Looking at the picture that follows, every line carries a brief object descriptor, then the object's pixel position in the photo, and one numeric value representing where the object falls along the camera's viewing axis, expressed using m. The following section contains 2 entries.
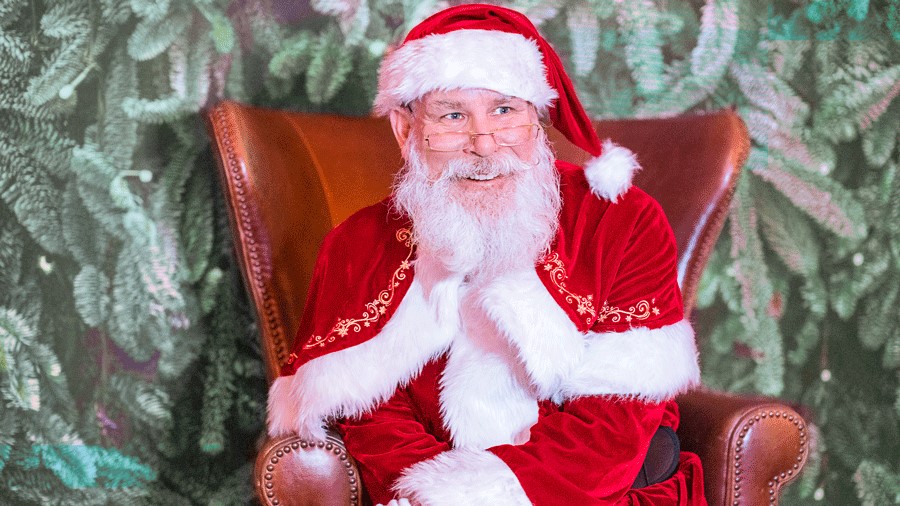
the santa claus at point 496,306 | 1.84
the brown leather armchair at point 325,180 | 2.37
